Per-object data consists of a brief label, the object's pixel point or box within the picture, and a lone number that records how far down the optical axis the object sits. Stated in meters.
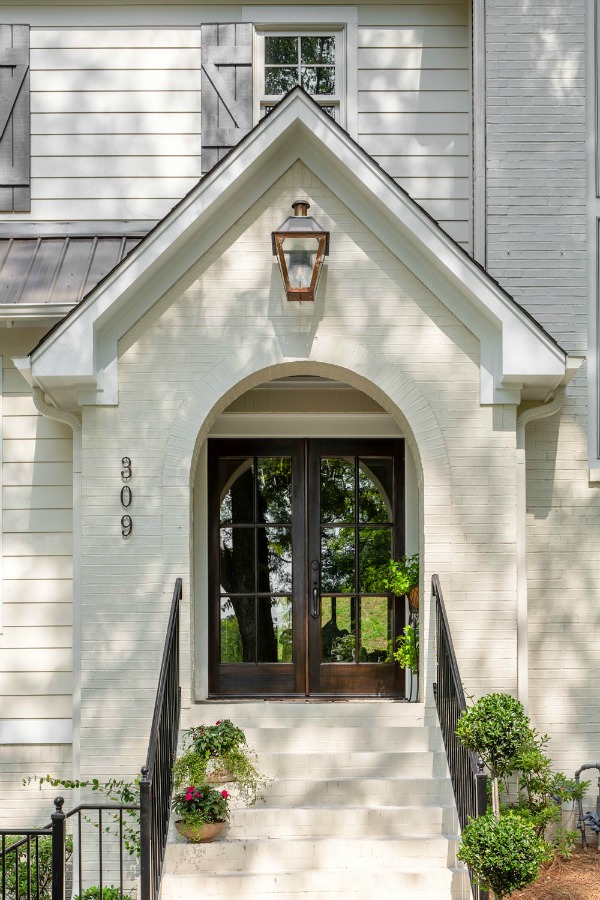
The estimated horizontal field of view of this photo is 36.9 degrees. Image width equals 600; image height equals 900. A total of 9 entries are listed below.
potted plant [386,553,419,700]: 6.59
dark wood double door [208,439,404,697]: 7.30
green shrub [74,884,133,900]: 5.47
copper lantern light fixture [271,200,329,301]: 5.77
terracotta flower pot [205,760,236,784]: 5.55
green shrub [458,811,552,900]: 4.45
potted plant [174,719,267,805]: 5.40
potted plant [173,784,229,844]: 5.22
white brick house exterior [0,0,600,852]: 5.92
